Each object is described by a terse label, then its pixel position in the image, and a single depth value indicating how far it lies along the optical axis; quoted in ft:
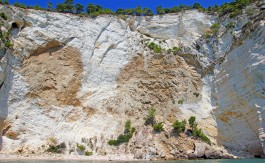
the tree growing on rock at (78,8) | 135.73
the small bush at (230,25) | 116.53
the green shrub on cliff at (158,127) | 105.09
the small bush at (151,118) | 109.60
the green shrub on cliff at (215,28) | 124.26
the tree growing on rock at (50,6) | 129.04
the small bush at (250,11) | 110.42
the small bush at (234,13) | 118.10
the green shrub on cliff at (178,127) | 104.68
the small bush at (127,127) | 108.37
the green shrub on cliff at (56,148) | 97.21
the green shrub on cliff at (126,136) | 104.17
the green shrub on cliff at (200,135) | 103.69
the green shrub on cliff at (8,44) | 103.67
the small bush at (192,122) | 107.45
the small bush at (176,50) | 125.50
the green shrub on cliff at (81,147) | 99.35
